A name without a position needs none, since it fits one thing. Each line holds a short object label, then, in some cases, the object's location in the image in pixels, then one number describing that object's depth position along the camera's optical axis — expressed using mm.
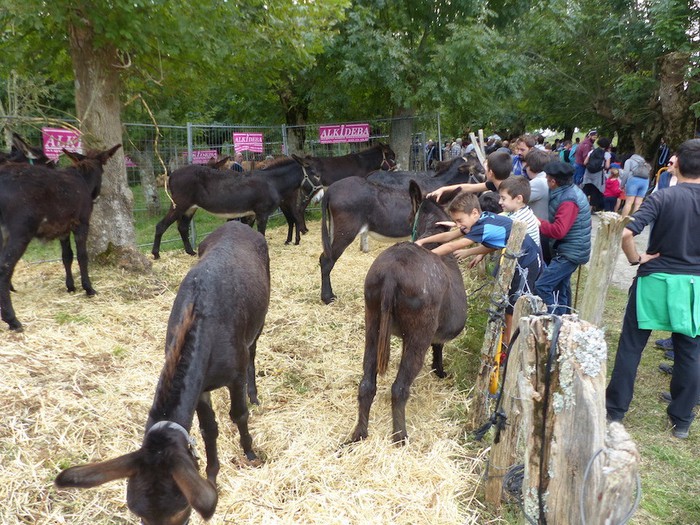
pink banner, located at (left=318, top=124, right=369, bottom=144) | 12320
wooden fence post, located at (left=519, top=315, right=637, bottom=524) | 1583
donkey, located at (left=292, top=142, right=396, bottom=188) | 10844
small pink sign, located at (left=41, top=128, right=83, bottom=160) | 7691
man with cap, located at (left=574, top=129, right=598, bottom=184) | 13420
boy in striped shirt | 4293
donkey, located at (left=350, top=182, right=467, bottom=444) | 3256
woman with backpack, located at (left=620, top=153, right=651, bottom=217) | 8797
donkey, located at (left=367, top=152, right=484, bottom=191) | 8203
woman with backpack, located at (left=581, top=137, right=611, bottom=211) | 11633
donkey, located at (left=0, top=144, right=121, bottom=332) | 5082
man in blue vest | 4574
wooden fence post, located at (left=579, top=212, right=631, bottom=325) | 3131
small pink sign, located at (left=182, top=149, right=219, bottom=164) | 11078
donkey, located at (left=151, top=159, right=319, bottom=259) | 8500
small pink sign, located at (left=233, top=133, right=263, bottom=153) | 11234
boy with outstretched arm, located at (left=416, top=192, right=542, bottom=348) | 3834
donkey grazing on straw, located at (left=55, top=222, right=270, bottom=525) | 1892
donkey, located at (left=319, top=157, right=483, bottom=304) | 6598
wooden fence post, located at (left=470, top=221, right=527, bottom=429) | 3299
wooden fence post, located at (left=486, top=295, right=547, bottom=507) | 2654
